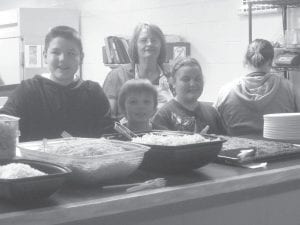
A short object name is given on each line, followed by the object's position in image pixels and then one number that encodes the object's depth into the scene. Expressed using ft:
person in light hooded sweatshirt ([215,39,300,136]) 10.71
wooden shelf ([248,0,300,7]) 11.95
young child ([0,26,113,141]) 6.88
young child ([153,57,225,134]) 7.89
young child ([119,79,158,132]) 7.67
